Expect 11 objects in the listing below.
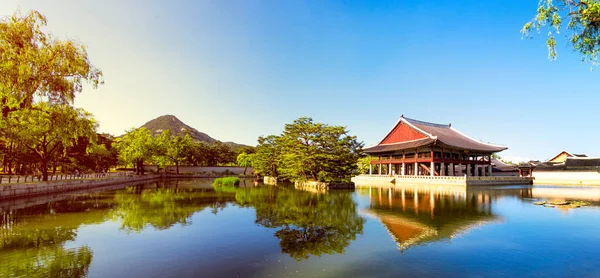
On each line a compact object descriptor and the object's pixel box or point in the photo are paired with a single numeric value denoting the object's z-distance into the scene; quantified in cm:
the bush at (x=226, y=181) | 4491
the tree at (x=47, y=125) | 2344
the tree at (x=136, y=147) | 5530
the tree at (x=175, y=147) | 6600
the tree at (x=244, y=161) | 7610
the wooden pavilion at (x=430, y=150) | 4994
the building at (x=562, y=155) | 6705
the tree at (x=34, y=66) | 1875
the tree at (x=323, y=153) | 3556
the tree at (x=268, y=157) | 5325
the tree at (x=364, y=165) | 6906
